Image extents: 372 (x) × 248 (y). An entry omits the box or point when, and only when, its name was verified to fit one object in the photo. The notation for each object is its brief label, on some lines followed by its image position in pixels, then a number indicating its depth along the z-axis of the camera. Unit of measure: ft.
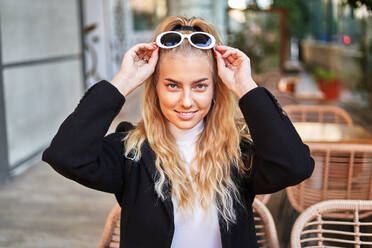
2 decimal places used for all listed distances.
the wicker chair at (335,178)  7.39
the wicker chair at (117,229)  4.69
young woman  3.76
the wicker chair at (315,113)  10.66
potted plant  27.58
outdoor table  8.40
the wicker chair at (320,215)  4.30
